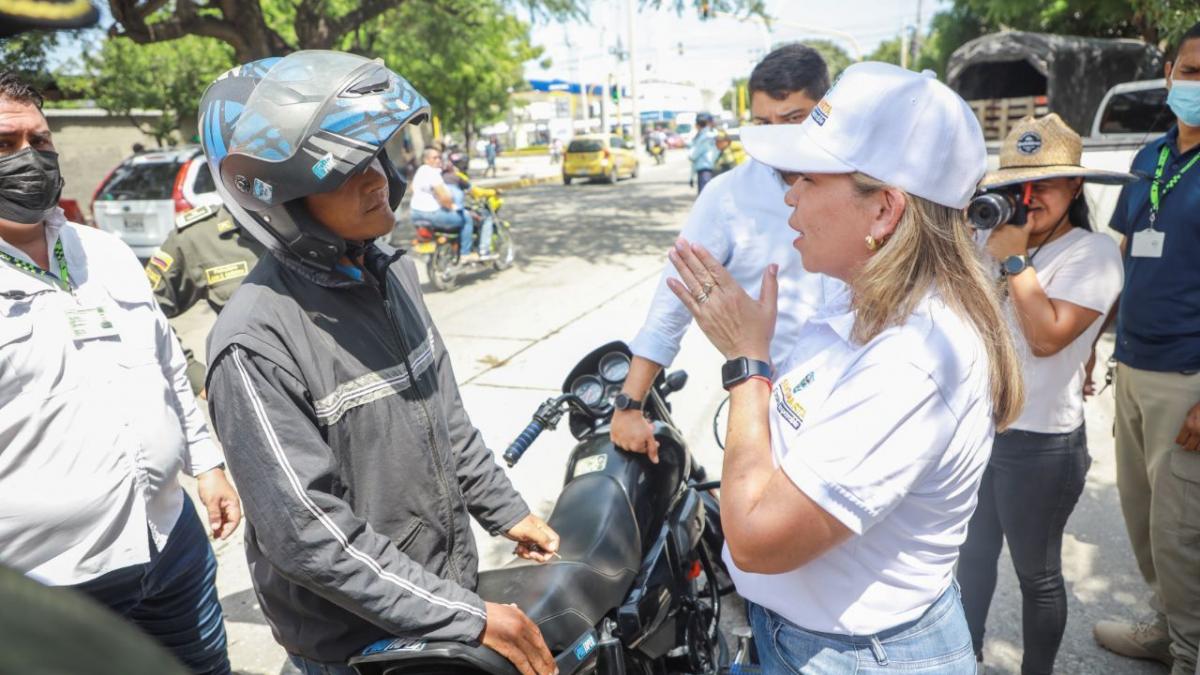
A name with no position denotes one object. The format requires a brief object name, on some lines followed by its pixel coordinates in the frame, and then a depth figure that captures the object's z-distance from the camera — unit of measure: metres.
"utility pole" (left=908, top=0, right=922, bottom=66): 38.38
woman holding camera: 2.31
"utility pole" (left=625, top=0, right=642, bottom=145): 35.89
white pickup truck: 6.59
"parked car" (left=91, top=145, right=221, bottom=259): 8.84
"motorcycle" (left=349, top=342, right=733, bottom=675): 1.79
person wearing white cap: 1.29
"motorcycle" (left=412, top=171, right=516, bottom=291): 9.55
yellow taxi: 24.66
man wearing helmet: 1.43
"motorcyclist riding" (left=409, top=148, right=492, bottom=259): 9.56
